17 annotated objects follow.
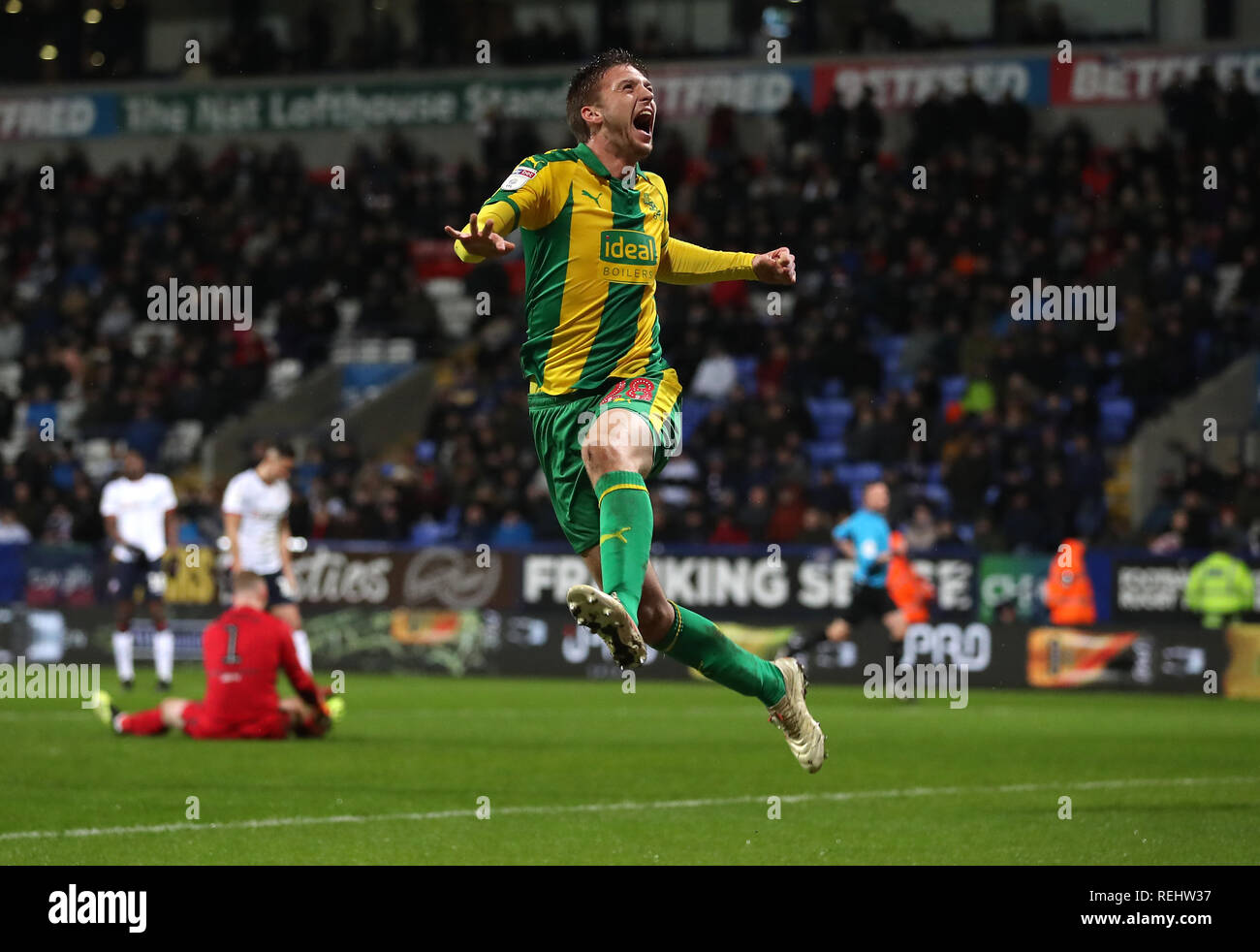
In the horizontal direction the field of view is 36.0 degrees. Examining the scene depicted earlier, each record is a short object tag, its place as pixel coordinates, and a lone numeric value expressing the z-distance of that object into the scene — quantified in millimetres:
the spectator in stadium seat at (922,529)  20734
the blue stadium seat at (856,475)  22667
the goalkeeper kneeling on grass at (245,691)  12070
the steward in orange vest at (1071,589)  19297
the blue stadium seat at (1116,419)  23281
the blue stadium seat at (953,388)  24406
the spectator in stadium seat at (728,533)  21438
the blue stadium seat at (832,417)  24547
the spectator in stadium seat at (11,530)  23016
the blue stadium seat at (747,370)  25266
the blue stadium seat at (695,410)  24691
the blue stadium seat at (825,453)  23812
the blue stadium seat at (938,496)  21500
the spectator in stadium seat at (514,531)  22453
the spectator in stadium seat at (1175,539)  19703
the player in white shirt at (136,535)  18016
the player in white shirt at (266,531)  15188
